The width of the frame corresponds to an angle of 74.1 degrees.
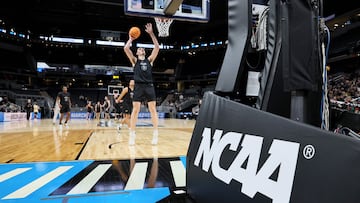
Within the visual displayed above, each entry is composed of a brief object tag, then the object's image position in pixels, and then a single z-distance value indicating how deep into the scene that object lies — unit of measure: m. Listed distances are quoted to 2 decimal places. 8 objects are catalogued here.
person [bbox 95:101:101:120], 16.81
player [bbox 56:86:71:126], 9.04
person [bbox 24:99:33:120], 16.91
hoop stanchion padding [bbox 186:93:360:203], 0.86
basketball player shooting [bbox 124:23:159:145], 4.23
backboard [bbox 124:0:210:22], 5.50
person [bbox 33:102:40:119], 19.20
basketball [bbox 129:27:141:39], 3.97
